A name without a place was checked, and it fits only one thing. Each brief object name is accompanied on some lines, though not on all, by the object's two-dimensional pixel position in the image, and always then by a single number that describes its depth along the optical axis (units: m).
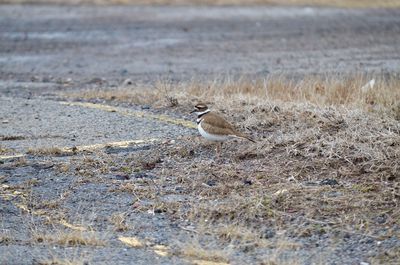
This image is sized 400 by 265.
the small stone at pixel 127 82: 32.92
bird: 19.70
